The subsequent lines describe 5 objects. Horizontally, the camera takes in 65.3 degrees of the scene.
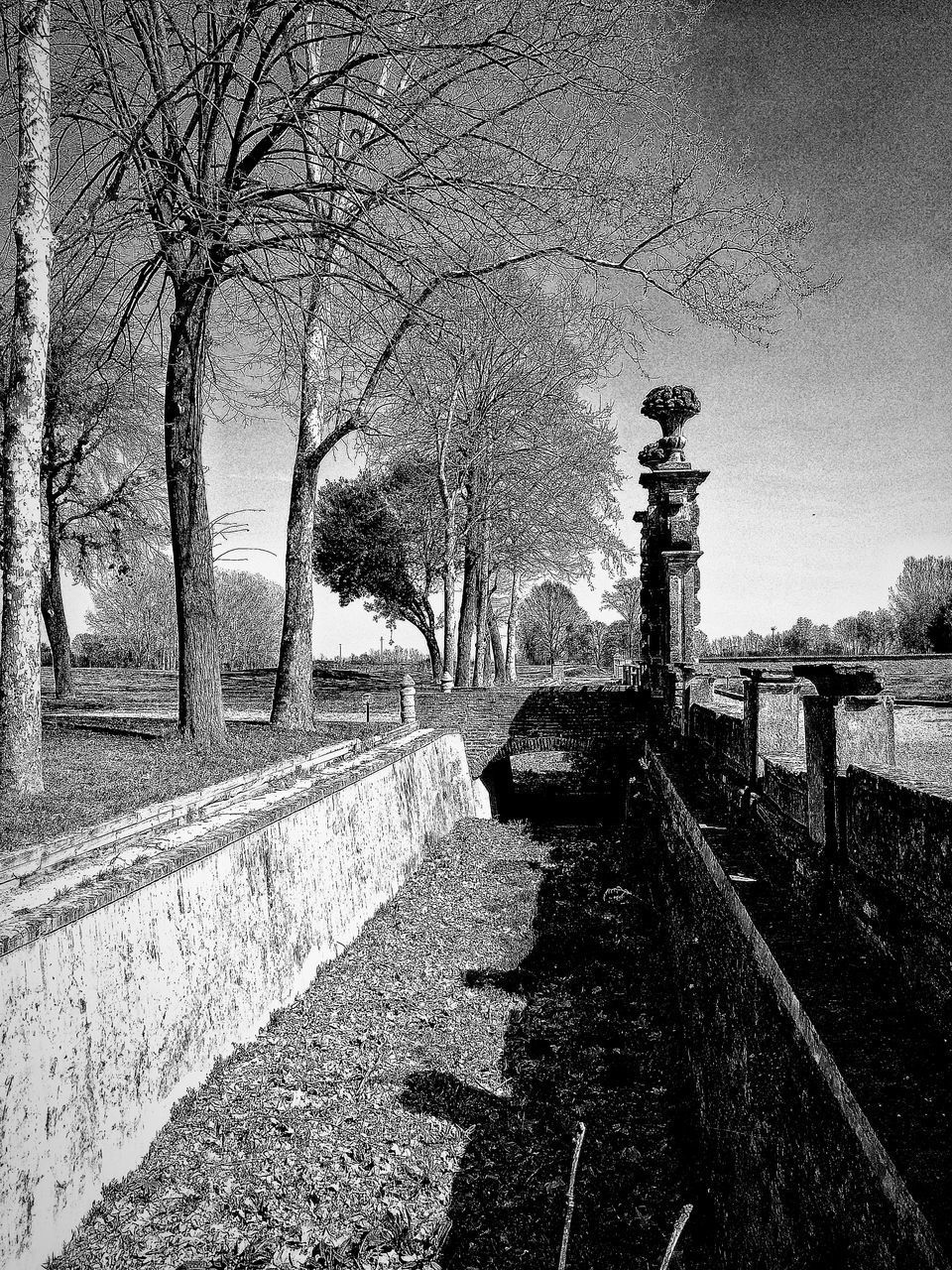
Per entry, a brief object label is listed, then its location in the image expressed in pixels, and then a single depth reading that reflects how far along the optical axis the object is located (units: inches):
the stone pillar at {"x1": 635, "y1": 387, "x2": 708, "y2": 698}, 406.6
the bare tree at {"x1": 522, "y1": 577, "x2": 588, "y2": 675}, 1934.1
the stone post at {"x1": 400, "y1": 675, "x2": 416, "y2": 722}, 500.7
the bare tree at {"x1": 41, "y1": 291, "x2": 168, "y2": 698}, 553.3
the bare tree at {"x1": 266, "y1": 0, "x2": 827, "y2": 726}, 256.8
